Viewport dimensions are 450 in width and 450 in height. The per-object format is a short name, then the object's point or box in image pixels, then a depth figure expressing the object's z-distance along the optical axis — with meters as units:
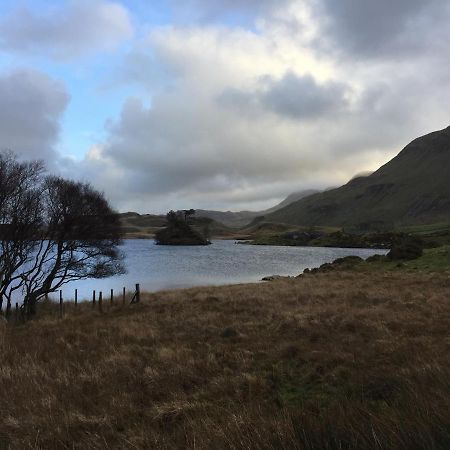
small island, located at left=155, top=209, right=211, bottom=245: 170.88
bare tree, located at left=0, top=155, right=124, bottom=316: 26.94
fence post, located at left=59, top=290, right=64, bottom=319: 26.81
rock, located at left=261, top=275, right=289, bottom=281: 55.00
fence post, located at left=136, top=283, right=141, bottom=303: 30.57
